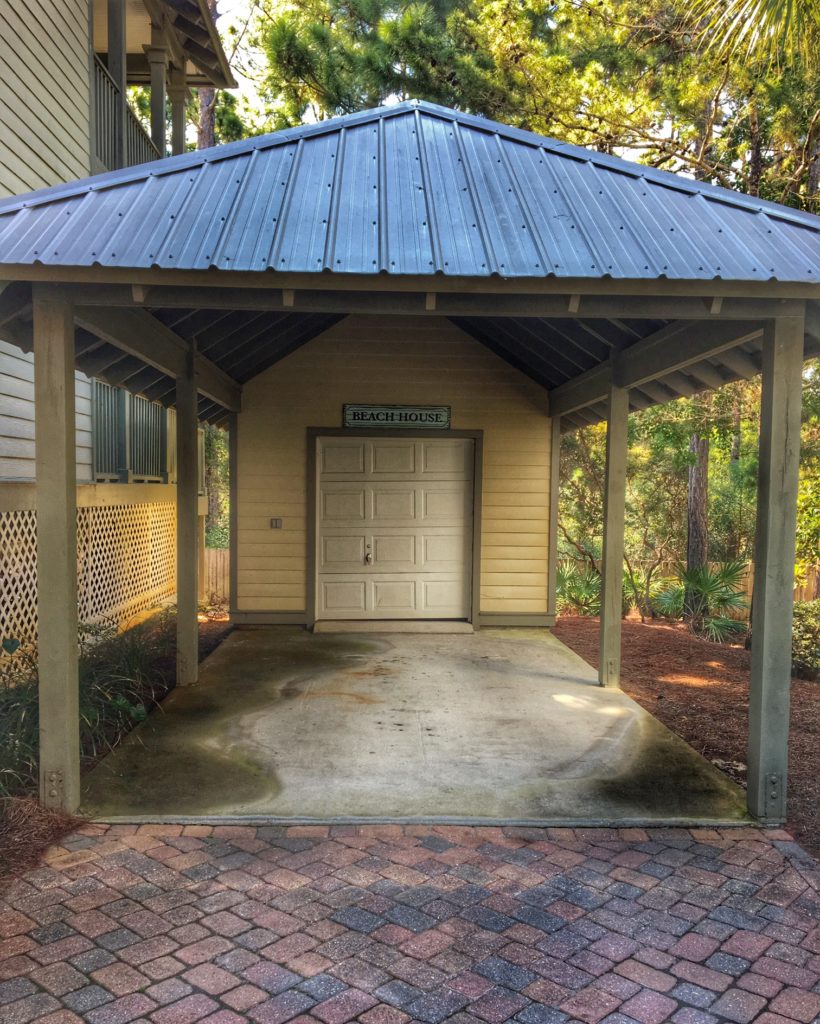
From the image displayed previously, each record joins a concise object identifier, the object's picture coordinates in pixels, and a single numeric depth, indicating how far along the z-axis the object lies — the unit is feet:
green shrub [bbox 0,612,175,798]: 14.34
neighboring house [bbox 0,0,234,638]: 21.65
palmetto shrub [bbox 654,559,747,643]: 34.14
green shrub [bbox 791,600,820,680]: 25.57
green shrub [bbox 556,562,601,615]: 40.09
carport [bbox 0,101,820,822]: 12.47
